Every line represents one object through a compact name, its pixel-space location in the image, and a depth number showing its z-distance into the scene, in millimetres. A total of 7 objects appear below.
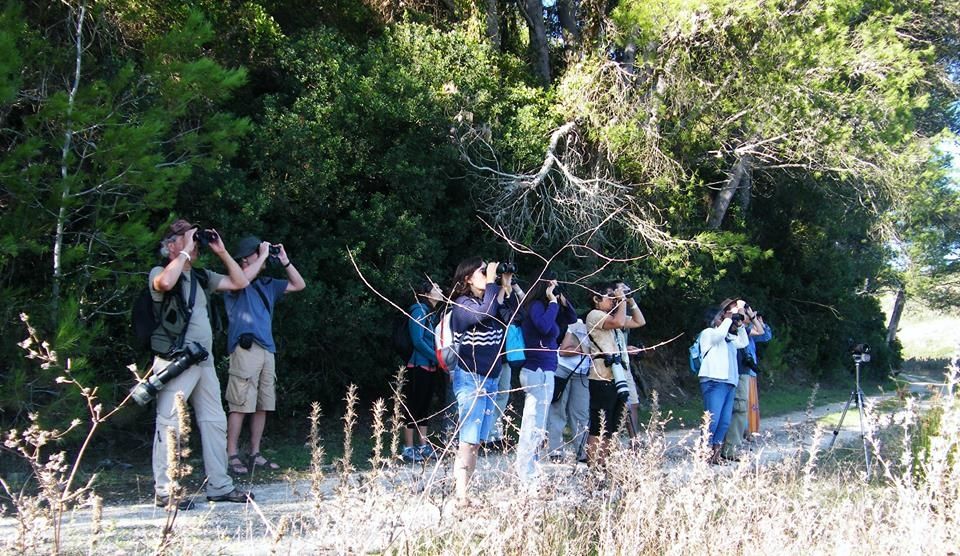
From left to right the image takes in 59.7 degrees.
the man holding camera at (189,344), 5621
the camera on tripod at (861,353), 8869
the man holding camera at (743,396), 9625
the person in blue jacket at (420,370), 8500
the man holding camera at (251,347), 7164
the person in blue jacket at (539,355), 6355
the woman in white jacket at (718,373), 8570
